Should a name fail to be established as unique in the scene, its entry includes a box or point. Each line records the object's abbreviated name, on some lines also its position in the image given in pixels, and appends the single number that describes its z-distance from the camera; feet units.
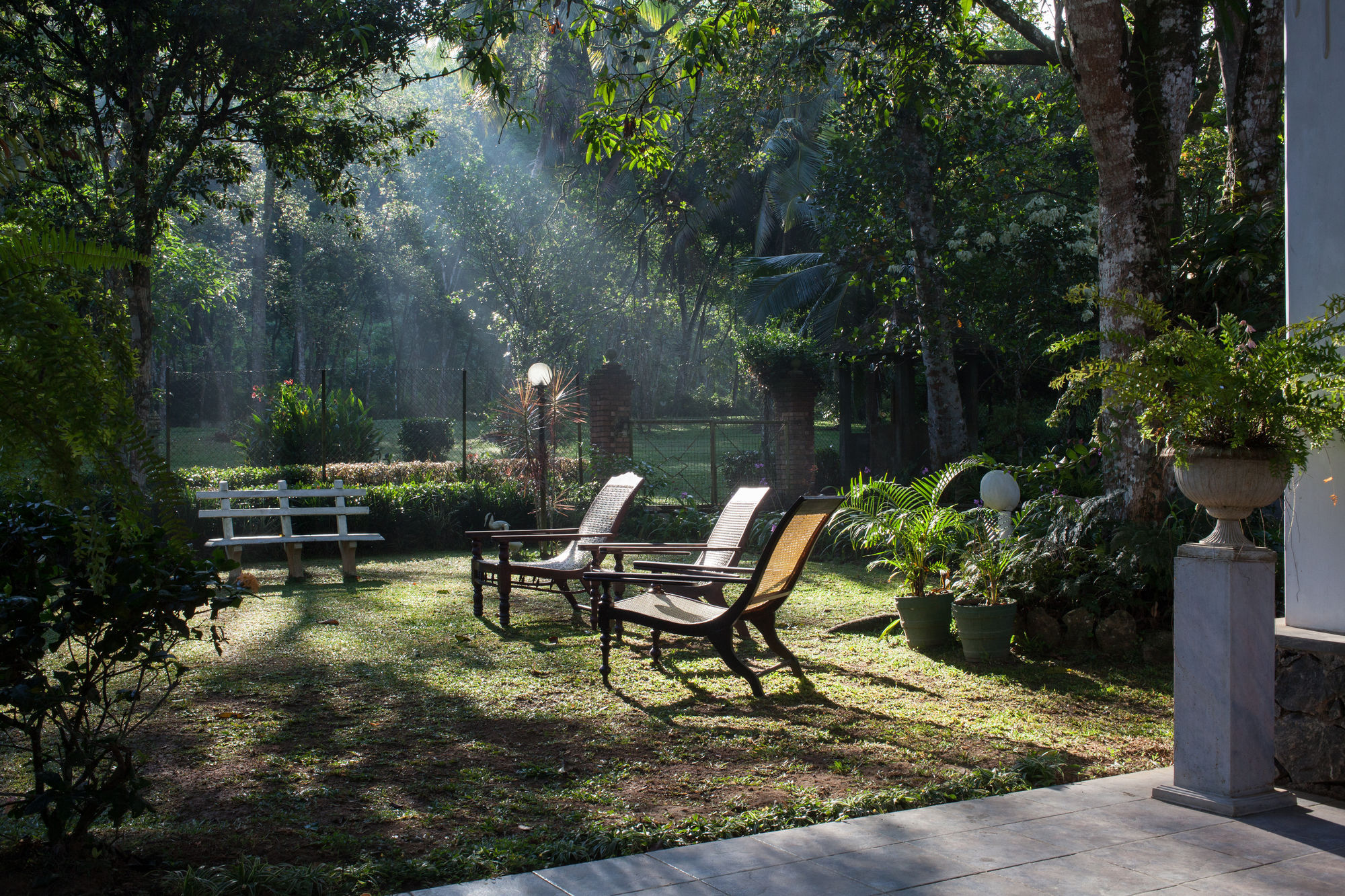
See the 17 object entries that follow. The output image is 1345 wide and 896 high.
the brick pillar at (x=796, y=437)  46.85
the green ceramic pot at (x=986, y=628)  18.17
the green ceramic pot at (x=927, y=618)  19.40
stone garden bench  29.53
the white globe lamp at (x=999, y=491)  19.74
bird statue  29.01
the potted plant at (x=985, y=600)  18.21
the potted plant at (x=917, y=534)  19.33
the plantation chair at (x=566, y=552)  22.62
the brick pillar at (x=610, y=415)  44.68
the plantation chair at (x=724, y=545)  20.74
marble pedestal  10.04
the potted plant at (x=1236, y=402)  9.94
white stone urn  10.11
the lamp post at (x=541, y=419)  37.91
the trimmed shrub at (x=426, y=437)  67.72
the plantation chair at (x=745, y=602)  15.56
